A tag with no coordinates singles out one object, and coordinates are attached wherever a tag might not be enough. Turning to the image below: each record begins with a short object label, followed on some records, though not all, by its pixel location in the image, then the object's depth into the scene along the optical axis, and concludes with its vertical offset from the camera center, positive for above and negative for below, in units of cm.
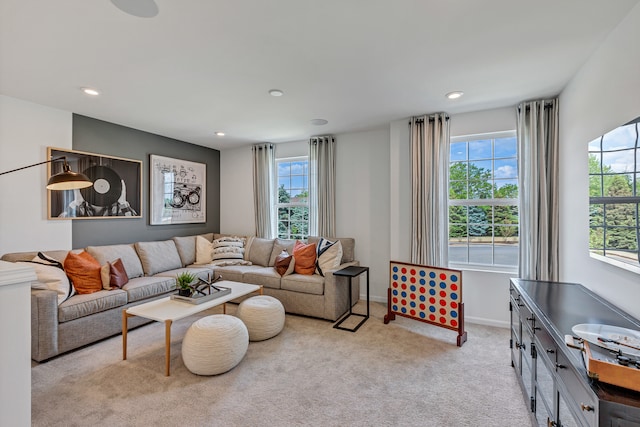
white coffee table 239 -84
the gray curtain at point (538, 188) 301 +27
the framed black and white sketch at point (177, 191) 452 +40
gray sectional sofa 259 -84
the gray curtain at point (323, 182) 455 +51
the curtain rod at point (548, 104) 305 +114
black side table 338 -69
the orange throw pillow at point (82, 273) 301 -59
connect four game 303 -90
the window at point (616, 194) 162 +12
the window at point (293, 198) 505 +29
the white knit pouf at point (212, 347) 233 -106
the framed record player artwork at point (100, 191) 342 +32
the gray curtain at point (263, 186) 510 +50
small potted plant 287 -69
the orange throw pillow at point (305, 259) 397 -60
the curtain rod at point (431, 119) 358 +117
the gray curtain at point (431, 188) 358 +32
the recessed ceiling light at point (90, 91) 283 +121
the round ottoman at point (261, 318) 296 -105
